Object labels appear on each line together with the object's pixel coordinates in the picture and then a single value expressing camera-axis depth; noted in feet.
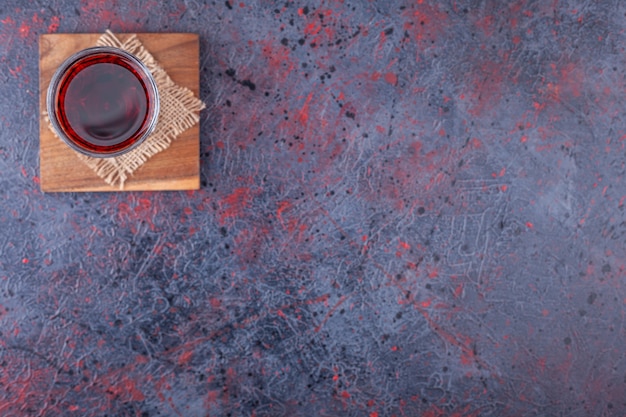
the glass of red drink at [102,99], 2.23
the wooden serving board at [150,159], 2.43
